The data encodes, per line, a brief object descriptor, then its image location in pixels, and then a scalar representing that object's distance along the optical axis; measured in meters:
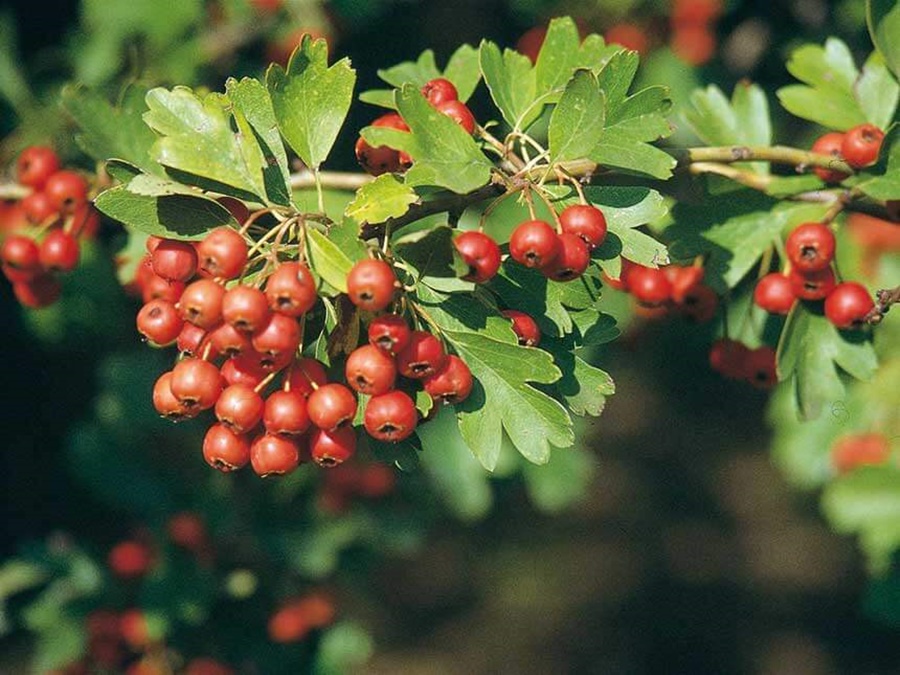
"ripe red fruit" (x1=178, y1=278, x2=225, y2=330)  0.56
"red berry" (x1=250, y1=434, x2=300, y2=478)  0.58
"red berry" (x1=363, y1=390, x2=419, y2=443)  0.57
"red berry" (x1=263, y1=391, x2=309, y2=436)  0.57
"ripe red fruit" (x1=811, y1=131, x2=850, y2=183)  0.64
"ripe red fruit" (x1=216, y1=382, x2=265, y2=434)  0.57
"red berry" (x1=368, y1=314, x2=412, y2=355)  0.56
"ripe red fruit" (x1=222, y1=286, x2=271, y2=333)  0.55
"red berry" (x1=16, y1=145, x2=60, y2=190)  0.67
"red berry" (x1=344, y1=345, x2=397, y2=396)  0.57
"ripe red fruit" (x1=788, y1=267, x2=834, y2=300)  0.63
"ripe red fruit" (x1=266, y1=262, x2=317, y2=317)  0.56
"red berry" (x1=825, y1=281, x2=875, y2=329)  0.62
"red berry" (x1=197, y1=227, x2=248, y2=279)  0.56
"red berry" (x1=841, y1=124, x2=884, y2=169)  0.62
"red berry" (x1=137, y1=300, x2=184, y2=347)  0.57
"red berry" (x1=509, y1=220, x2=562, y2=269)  0.57
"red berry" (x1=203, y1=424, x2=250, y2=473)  0.58
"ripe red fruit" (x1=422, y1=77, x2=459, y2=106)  0.61
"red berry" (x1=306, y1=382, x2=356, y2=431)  0.57
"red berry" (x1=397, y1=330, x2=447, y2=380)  0.57
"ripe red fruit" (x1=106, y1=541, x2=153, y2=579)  0.84
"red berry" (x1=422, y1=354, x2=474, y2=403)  0.58
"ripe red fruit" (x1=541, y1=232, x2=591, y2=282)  0.57
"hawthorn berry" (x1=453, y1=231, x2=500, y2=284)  0.57
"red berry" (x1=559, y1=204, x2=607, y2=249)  0.58
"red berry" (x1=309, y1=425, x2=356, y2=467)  0.58
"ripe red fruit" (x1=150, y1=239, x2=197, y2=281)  0.58
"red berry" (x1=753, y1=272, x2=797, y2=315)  0.64
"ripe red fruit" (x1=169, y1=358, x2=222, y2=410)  0.57
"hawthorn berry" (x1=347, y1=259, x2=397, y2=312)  0.55
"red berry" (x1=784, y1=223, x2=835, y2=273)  0.62
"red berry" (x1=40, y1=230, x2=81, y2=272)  0.66
